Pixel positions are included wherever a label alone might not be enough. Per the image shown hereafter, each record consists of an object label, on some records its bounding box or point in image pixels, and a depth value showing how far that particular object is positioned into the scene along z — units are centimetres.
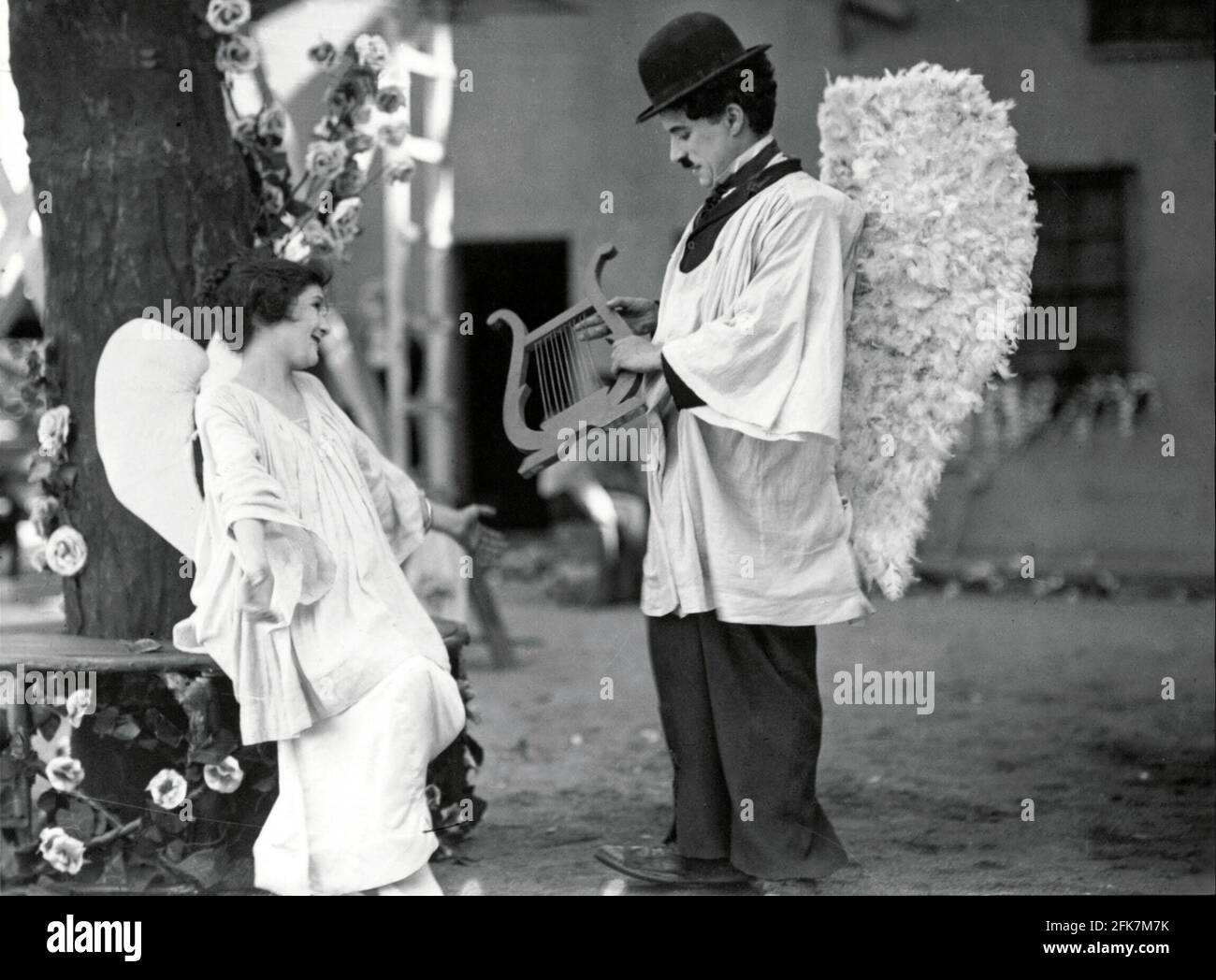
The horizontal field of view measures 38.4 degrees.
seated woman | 398
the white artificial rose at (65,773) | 441
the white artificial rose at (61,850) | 440
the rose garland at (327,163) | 478
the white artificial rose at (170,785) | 438
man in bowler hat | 420
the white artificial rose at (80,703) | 437
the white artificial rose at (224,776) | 435
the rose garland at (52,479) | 458
